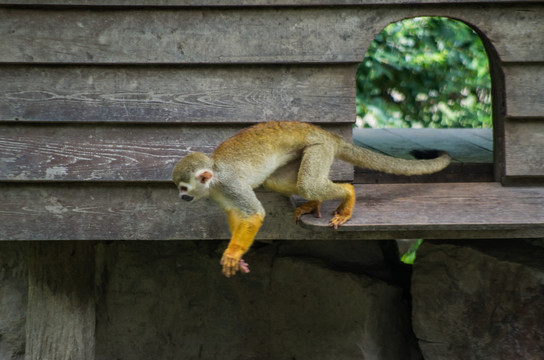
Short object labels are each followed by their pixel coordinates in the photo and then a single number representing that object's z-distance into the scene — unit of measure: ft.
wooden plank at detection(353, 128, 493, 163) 26.17
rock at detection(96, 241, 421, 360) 26.04
